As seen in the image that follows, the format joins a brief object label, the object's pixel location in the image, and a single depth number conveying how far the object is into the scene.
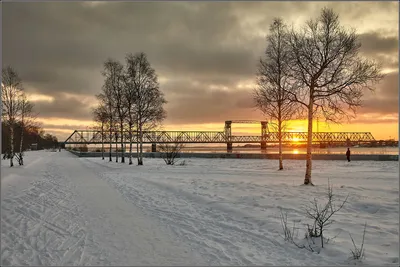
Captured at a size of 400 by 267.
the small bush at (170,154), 34.34
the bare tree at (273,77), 24.02
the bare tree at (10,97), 30.86
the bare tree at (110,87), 39.47
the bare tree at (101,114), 41.67
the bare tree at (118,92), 37.59
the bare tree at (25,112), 33.00
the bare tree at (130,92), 34.22
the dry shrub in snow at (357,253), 6.18
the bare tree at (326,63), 16.03
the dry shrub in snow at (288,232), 7.35
